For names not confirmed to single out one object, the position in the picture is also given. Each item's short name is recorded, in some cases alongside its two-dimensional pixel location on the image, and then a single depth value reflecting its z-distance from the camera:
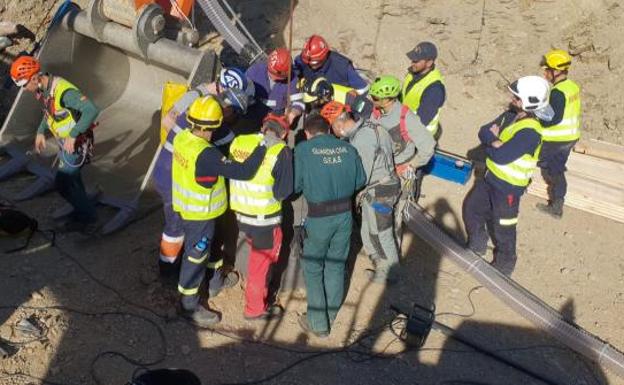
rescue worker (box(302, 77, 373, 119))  6.00
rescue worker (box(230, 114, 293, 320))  4.98
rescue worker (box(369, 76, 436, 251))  5.75
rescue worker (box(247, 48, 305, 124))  6.36
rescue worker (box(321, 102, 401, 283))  5.48
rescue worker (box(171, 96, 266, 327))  4.81
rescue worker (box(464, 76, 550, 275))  5.62
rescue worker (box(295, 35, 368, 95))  6.86
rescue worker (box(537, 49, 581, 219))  6.74
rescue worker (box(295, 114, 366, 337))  5.02
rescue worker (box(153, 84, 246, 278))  5.47
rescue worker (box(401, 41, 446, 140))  6.59
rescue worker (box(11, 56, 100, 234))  5.91
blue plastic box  7.80
